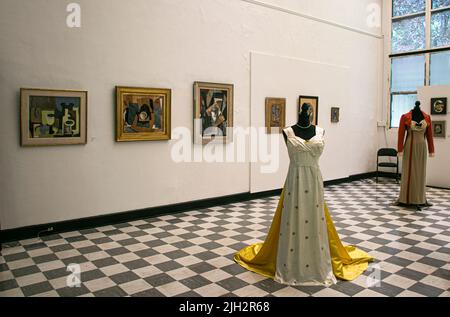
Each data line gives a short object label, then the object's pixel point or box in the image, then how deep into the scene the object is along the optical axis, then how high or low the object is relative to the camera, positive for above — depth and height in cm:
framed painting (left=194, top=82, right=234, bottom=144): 897 +64
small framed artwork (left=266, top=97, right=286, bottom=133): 1053 +72
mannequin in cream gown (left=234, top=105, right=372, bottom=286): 502 -105
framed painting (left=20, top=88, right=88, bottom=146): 664 +38
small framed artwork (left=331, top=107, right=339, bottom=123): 1249 +85
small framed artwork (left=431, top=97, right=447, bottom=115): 1189 +112
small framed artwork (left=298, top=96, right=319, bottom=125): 1140 +110
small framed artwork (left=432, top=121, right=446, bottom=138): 1202 +41
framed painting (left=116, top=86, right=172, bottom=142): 775 +52
